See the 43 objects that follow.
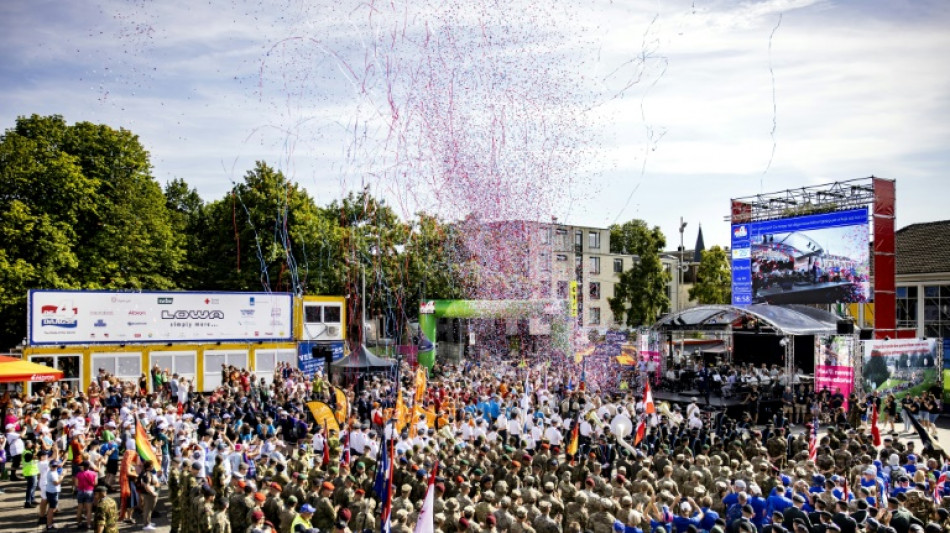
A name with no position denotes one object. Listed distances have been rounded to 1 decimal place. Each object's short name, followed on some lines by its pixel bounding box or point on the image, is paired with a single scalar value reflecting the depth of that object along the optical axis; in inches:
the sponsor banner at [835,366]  1048.8
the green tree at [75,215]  1269.7
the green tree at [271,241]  1663.4
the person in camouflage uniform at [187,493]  496.1
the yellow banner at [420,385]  871.7
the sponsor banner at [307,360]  1277.1
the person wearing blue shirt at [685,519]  418.9
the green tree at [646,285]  2209.6
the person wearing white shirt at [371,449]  608.4
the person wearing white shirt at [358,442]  644.1
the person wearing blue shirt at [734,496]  446.1
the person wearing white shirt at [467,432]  700.7
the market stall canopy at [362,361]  1082.7
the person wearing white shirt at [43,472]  558.9
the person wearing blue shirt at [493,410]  848.9
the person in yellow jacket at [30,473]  618.5
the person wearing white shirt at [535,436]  681.0
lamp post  2671.8
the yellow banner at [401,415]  734.4
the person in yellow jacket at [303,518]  414.3
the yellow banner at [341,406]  840.3
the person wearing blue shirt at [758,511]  437.7
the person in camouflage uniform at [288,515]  436.1
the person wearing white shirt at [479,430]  687.5
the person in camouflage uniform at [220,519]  440.8
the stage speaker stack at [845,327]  1091.9
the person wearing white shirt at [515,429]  757.9
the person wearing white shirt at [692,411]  793.6
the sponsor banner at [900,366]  1062.6
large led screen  1175.0
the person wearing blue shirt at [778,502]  430.0
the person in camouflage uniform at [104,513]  477.1
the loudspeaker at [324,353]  1304.1
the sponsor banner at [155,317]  1041.5
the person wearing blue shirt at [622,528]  398.4
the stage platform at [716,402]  1093.8
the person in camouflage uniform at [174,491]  533.6
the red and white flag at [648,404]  816.9
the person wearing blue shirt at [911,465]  546.6
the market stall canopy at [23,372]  801.6
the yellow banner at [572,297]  1519.6
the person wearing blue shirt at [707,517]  412.2
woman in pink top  554.3
